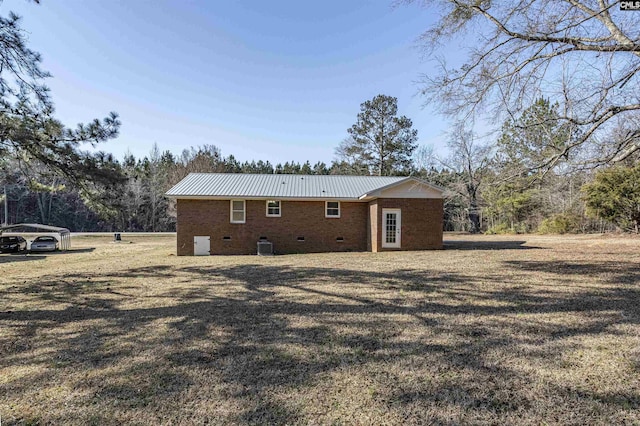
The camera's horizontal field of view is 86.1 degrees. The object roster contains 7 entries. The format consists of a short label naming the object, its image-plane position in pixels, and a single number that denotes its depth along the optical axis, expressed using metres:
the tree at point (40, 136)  7.60
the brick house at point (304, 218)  15.75
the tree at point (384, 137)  34.97
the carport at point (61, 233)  25.53
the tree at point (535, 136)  7.89
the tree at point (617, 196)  16.17
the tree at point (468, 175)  31.22
